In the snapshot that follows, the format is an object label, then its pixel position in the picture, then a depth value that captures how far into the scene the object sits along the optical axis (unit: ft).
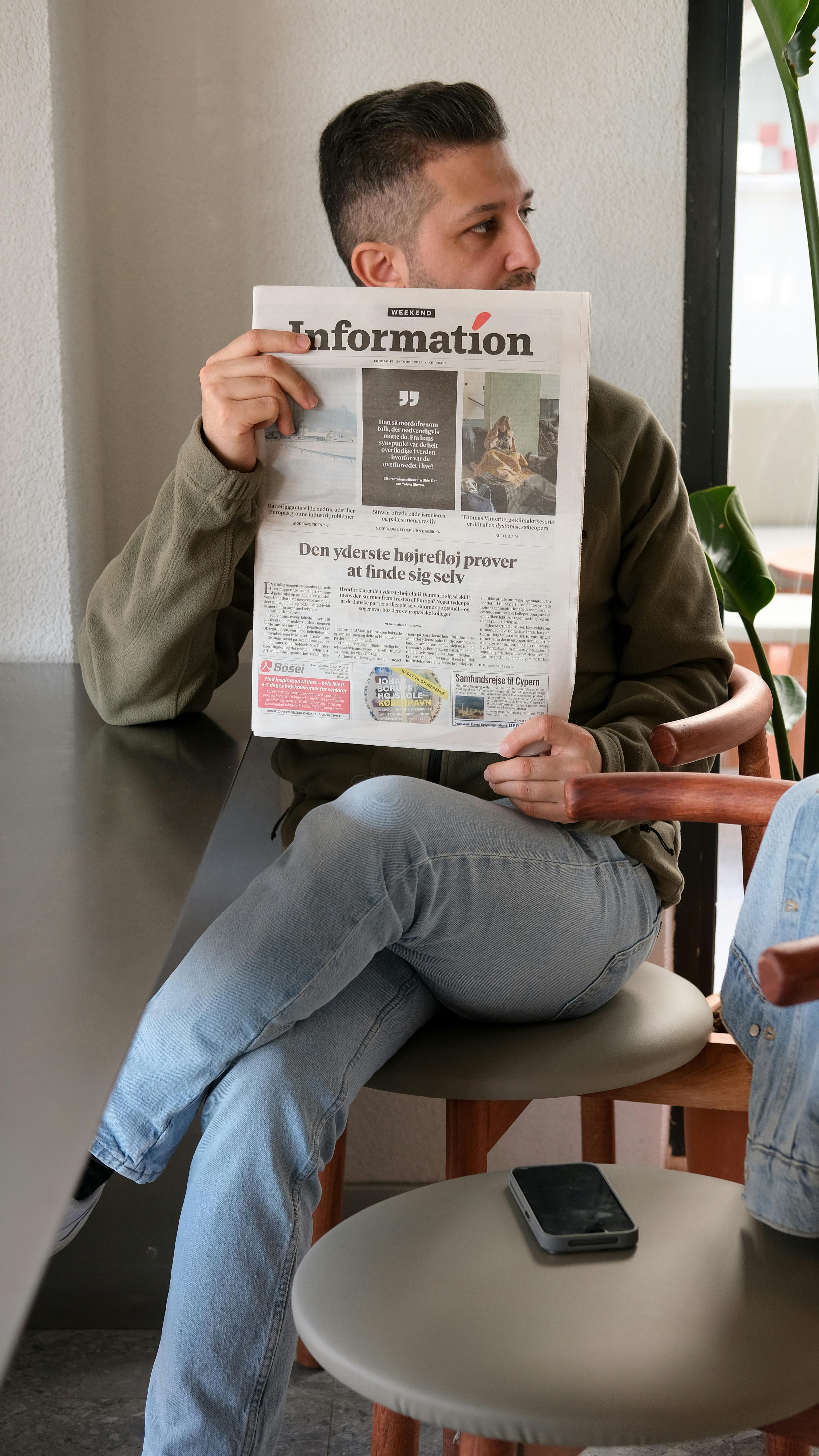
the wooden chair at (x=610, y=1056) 3.11
